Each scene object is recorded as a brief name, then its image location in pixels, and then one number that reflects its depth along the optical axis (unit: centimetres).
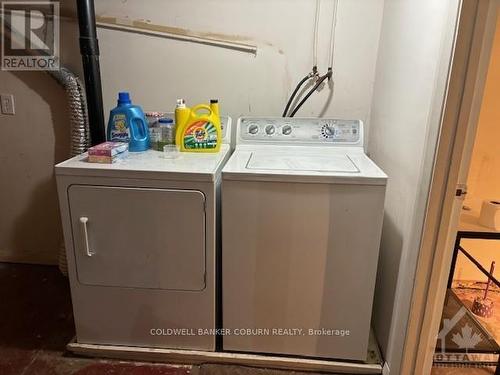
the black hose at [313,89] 198
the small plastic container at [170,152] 166
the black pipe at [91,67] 182
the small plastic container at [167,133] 179
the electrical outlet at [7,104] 219
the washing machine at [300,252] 144
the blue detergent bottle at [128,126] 176
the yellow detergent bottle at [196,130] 174
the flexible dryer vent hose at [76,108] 201
